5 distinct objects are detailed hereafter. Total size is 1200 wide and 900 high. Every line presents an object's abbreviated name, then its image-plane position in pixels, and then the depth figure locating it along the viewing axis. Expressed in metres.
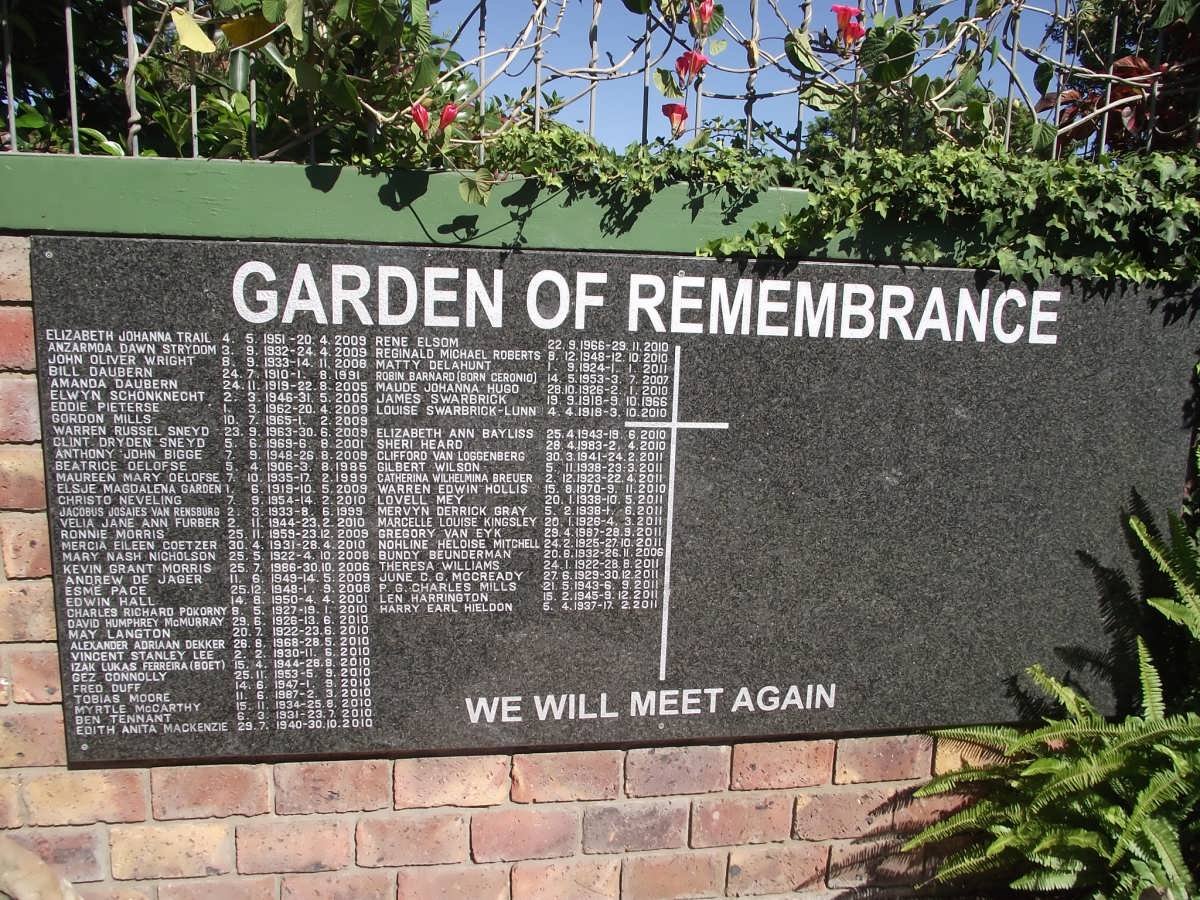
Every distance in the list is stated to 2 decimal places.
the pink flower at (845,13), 2.18
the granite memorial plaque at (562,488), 2.09
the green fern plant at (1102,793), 2.19
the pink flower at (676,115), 2.18
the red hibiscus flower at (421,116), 1.98
